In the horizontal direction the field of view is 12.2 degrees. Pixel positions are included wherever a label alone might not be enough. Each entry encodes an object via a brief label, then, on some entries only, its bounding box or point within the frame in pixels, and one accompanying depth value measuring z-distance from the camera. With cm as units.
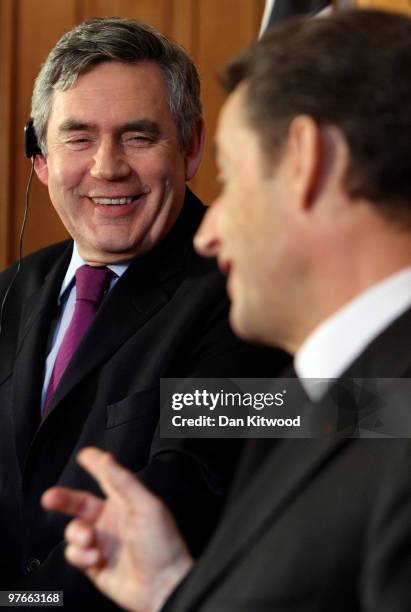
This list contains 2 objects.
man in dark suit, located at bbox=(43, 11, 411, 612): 129
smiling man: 182
